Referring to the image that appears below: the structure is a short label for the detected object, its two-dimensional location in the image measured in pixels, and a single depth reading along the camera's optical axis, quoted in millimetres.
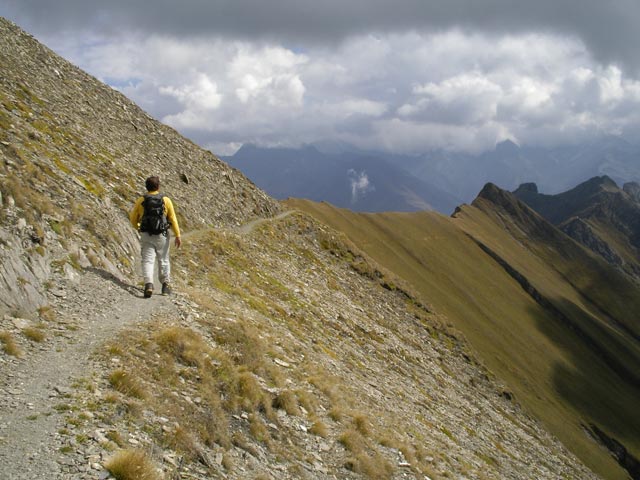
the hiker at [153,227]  17281
